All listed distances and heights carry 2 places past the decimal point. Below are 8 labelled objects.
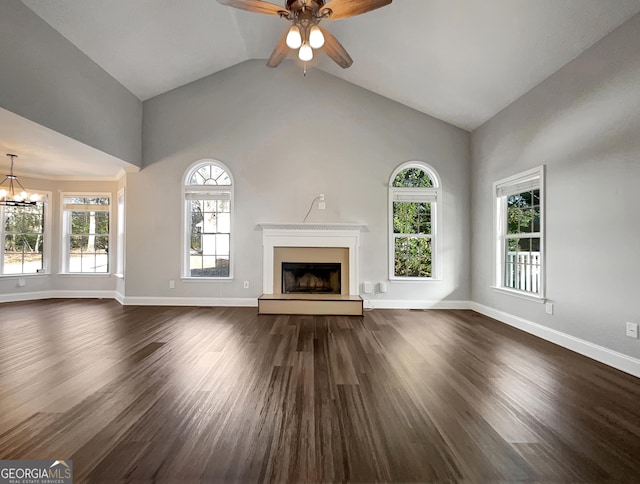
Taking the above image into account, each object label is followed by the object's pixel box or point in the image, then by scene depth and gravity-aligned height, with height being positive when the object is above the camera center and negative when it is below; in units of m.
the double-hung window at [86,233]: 6.31 +0.25
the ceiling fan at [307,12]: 2.52 +1.96
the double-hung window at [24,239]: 5.92 +0.11
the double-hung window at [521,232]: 3.88 +0.20
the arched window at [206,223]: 5.46 +0.40
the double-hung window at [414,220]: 5.39 +0.47
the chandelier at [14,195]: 5.09 +0.89
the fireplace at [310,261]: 5.26 -0.26
